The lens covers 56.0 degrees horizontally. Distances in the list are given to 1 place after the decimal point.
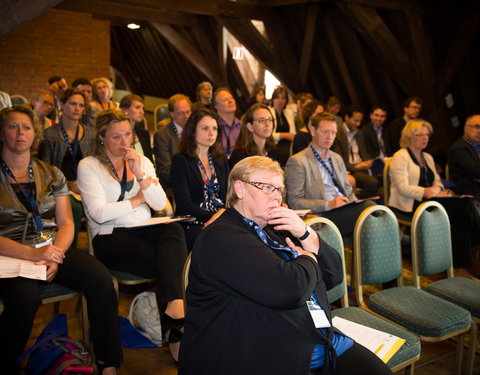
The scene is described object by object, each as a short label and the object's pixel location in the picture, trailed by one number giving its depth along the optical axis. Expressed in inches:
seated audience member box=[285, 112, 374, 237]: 123.5
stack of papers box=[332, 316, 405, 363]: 70.9
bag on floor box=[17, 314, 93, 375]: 72.4
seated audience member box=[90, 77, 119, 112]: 200.5
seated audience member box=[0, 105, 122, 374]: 76.8
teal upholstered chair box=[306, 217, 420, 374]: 73.3
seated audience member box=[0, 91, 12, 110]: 159.9
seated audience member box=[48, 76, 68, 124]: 228.8
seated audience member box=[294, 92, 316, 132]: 243.8
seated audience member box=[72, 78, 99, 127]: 166.6
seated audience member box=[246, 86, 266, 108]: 230.5
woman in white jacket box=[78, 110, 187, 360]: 94.0
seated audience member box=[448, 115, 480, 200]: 165.0
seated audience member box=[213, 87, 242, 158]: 175.2
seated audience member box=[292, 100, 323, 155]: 171.9
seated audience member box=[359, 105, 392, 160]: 227.3
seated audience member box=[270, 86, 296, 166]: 209.8
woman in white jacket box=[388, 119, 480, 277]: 139.3
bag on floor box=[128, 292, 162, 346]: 99.0
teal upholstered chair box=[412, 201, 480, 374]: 95.6
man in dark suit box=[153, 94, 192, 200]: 157.9
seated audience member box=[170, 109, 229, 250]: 113.0
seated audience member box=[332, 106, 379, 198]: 189.6
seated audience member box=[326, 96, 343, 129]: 261.1
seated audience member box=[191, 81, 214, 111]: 232.1
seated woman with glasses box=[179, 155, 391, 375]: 53.8
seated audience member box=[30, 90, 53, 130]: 183.9
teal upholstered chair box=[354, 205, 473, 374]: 81.9
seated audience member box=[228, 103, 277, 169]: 138.6
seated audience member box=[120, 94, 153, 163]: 168.7
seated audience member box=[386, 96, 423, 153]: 231.9
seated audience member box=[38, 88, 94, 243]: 138.8
